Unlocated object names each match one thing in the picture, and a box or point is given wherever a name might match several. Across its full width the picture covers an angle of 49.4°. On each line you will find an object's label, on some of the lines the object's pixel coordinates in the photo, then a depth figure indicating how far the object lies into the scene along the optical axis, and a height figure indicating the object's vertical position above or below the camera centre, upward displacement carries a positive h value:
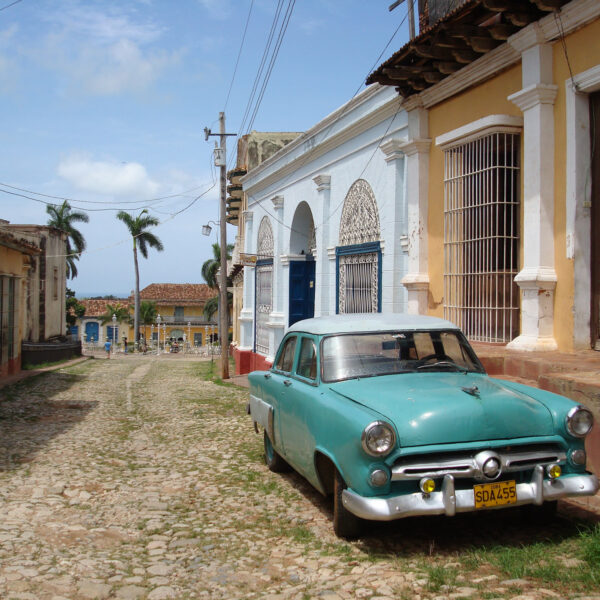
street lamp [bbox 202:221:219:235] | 22.06 +3.12
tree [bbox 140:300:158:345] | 61.25 +0.77
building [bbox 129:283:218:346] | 64.31 +0.97
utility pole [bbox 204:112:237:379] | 18.61 +2.56
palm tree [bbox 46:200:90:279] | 45.44 +7.06
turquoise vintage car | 3.80 -0.73
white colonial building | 10.32 +1.97
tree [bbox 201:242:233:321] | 52.72 +4.33
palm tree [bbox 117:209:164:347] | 47.28 +6.17
